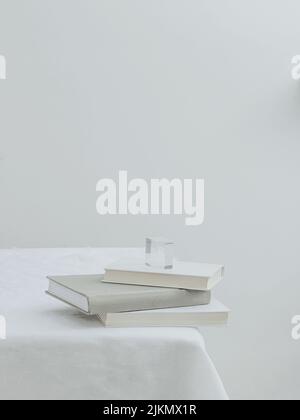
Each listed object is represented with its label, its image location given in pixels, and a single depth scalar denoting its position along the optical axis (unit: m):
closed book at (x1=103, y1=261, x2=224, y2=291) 1.66
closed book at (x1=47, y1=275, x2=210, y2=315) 1.59
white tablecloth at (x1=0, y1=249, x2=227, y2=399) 1.55
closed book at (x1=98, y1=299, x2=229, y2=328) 1.61
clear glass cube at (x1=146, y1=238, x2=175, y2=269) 1.72
